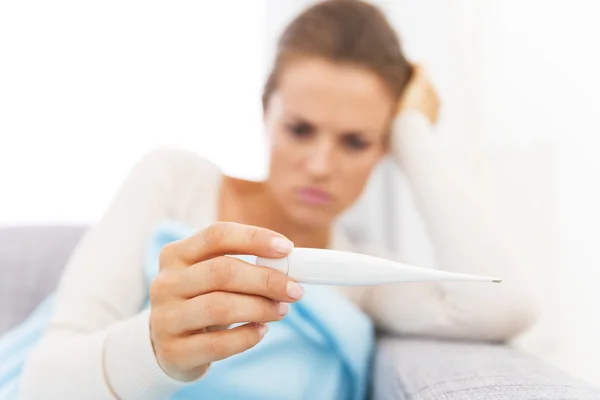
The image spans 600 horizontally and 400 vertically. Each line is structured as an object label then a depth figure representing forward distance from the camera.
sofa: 0.44
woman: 0.53
